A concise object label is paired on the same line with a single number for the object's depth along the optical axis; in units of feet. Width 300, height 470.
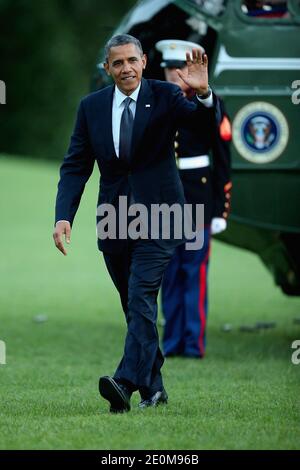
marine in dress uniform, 64.44
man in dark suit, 45.60
